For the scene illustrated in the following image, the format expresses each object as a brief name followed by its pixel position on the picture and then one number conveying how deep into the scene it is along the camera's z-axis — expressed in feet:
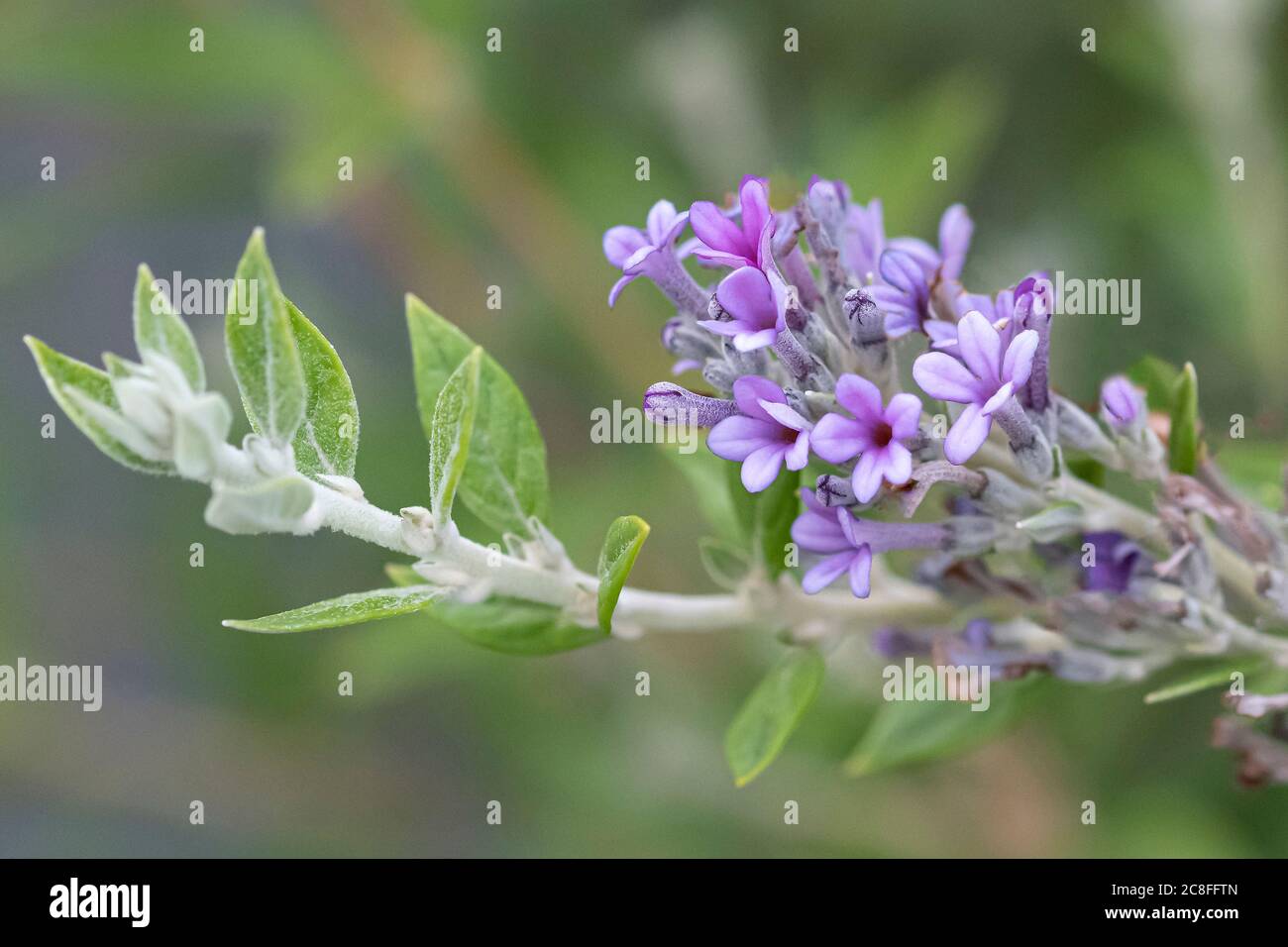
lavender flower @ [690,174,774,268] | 0.93
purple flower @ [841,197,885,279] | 0.98
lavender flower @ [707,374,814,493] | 0.92
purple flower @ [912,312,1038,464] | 0.92
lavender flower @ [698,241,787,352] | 0.92
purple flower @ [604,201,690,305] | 0.94
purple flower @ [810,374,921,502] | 0.91
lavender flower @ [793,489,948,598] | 0.94
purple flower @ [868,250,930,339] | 0.95
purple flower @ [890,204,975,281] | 0.98
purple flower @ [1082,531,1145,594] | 0.98
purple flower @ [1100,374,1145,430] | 0.96
